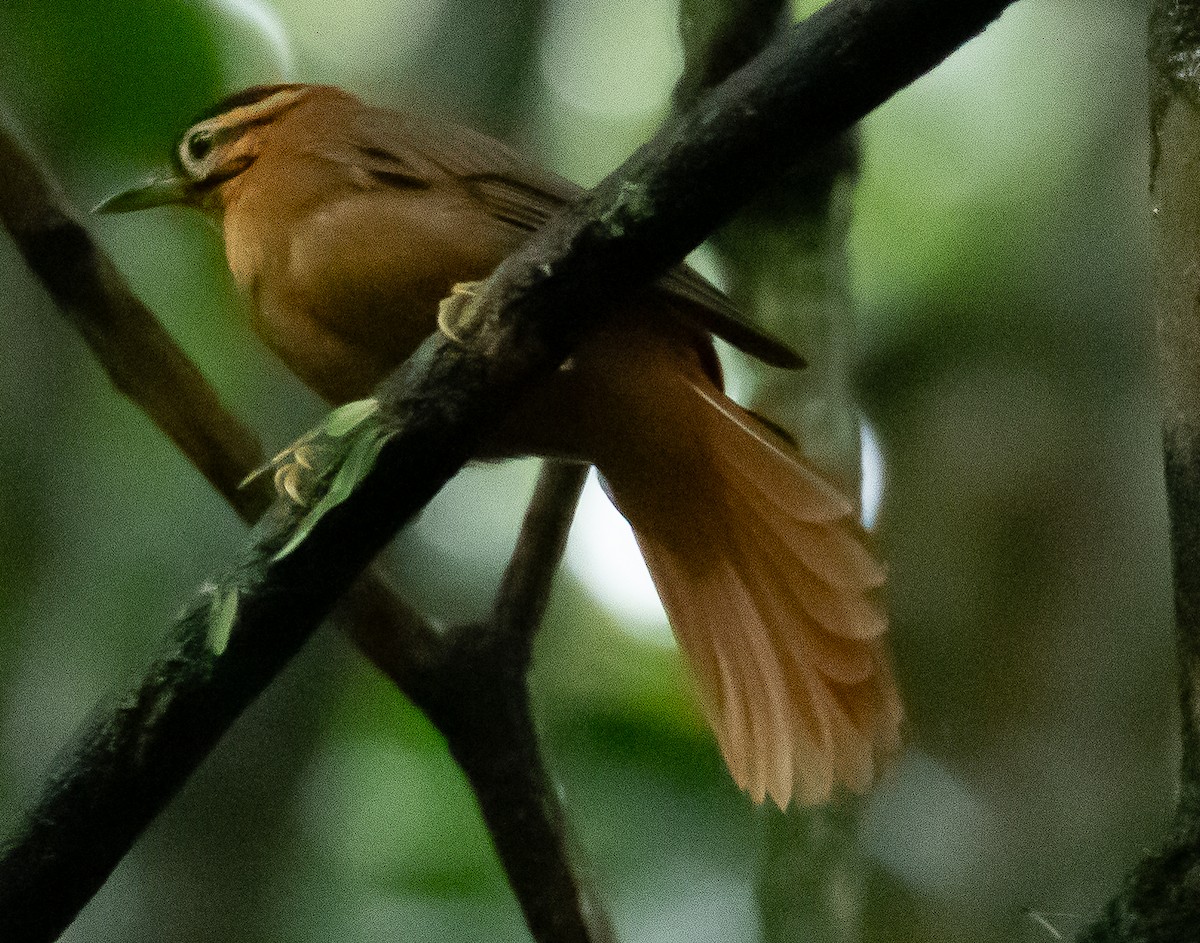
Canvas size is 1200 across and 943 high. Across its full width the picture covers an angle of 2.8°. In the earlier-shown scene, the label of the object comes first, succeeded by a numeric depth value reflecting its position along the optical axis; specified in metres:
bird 3.75
